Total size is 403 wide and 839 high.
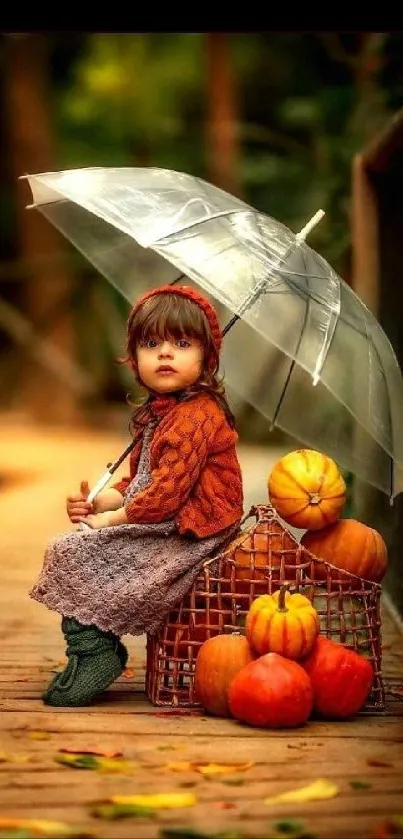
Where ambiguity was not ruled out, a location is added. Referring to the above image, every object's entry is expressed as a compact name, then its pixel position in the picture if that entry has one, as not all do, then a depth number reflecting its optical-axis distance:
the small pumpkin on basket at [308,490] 6.64
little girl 6.53
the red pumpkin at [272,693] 6.17
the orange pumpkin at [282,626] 6.30
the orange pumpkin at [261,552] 6.58
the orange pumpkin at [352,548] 6.74
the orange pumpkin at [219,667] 6.38
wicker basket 6.59
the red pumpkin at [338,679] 6.38
